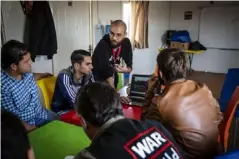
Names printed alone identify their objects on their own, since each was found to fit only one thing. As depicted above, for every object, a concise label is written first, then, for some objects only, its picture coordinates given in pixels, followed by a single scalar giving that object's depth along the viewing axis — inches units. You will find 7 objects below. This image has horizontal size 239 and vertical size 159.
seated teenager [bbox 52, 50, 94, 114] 83.4
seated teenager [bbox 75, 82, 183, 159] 32.5
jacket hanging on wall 135.6
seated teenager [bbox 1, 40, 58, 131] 70.4
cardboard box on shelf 246.1
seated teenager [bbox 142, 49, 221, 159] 52.3
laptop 81.4
